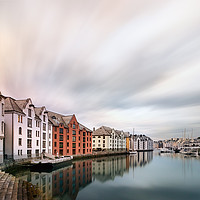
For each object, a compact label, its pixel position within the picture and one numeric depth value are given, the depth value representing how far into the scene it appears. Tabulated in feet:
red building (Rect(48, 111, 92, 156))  220.43
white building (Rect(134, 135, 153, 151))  566.27
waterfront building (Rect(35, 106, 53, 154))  186.14
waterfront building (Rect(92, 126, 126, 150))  361.71
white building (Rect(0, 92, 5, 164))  117.15
